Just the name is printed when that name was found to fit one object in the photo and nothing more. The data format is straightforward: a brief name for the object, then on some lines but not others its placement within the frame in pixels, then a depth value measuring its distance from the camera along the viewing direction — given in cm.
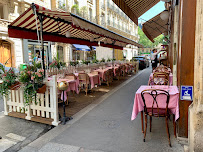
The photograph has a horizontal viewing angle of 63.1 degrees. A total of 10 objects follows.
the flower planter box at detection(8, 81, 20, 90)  433
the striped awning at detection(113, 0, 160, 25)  409
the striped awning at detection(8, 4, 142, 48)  455
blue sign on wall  292
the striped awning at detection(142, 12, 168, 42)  1044
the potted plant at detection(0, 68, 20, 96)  431
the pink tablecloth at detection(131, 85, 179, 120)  315
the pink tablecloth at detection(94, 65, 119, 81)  867
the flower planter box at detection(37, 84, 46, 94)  396
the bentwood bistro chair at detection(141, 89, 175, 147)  311
